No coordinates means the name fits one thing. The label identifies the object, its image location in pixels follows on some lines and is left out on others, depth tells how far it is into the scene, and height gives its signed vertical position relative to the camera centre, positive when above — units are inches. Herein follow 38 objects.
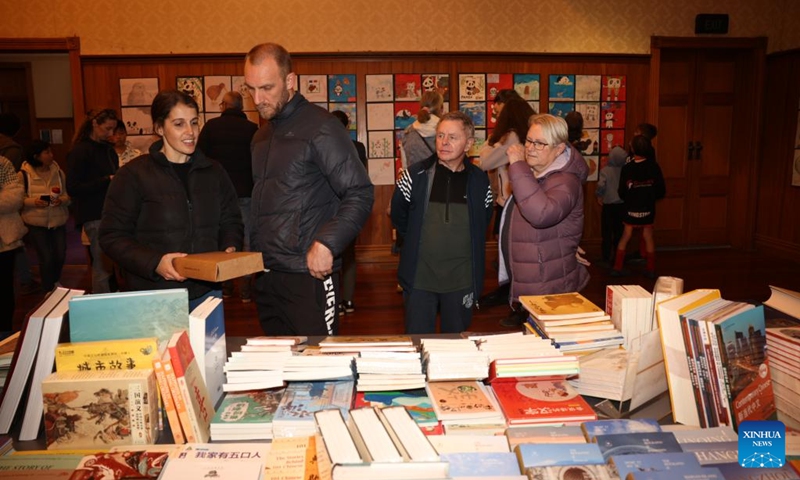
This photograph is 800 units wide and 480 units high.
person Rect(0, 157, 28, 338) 152.2 -18.8
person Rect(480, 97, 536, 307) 166.4 +6.6
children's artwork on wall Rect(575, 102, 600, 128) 282.8 +19.6
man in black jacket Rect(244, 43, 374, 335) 92.8 -5.0
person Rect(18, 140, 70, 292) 192.9 -16.0
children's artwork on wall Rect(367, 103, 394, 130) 273.9 +18.3
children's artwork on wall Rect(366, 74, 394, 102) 270.7 +30.5
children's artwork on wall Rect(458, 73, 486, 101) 273.9 +31.0
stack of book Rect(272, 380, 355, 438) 57.4 -24.4
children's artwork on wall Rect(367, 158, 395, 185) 278.7 -6.0
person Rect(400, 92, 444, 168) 193.2 +6.8
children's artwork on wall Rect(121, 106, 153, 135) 264.5 +16.7
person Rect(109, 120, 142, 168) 192.6 +4.3
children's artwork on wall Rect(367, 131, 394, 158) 277.1 +5.4
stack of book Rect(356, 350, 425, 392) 64.5 -22.9
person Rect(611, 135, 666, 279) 241.8 -14.3
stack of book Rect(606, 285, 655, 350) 73.0 -18.9
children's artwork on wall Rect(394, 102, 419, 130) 274.2 +19.6
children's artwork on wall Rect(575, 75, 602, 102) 280.4 +30.9
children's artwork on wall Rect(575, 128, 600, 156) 286.4 +6.8
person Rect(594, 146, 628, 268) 264.1 -18.8
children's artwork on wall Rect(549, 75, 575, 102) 279.1 +30.9
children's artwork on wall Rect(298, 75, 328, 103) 267.7 +30.8
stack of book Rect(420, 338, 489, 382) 65.5 -22.3
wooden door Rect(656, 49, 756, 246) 291.3 +7.1
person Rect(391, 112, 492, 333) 116.7 -16.1
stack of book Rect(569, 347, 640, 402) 62.7 -23.5
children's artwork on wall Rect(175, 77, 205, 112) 265.3 +31.7
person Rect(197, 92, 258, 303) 190.9 +5.4
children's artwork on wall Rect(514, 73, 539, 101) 276.7 +32.0
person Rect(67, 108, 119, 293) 179.2 -3.6
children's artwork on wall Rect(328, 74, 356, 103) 269.3 +30.5
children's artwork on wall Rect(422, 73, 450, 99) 271.9 +32.6
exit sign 281.3 +60.7
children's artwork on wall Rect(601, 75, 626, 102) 282.5 +31.0
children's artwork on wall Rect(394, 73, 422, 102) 271.3 +30.9
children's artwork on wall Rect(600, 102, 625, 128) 284.5 +19.2
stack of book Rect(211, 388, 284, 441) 58.5 -25.3
